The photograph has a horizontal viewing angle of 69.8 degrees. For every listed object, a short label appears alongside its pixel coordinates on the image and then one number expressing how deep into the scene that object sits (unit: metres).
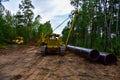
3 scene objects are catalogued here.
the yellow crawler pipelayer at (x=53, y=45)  7.97
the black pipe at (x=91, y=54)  6.25
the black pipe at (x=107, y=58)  6.03
